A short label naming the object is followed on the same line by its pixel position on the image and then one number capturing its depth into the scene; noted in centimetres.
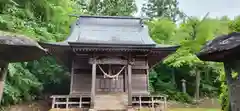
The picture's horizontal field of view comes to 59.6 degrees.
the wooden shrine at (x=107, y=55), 904
